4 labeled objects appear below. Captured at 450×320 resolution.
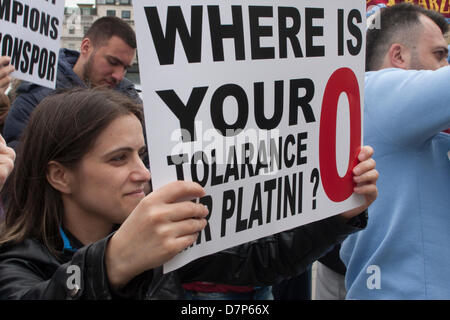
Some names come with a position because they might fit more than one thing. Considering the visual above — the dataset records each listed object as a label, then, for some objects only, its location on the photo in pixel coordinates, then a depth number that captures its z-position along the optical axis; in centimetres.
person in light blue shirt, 155
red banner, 290
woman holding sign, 127
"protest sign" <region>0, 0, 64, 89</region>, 254
